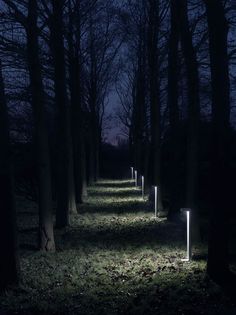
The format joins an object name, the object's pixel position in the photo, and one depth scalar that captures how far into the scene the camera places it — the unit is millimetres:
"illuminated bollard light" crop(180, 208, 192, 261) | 12273
